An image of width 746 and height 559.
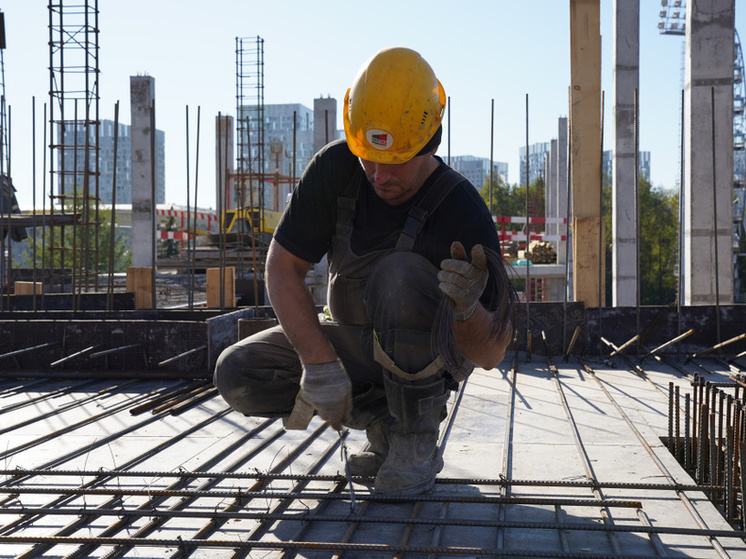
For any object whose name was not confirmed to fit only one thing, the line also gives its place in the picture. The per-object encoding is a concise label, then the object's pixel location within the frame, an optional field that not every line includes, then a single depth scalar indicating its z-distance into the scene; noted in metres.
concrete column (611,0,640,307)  11.38
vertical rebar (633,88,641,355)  6.41
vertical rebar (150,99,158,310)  8.05
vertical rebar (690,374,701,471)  3.59
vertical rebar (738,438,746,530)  2.37
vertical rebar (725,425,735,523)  2.63
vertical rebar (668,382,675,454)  3.76
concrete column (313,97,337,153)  14.21
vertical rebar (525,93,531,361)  6.36
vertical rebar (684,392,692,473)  3.47
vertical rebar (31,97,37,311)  9.68
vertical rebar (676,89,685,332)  6.60
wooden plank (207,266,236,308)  8.20
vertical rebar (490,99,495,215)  7.49
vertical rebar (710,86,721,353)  6.50
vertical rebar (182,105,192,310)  8.73
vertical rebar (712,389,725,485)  3.15
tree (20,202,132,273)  31.04
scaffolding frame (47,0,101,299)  14.51
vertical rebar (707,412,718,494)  3.11
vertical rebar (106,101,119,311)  8.02
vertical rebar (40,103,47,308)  10.08
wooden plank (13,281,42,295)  10.44
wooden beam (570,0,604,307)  7.36
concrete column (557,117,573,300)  20.51
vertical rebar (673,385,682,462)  3.63
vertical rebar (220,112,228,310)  7.57
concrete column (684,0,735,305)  8.74
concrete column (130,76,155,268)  15.23
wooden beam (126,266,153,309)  8.48
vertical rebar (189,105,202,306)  8.61
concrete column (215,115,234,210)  21.80
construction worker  2.62
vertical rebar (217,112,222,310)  7.61
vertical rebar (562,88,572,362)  6.64
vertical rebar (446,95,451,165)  7.83
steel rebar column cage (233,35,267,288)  19.73
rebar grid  2.24
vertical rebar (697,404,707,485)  3.10
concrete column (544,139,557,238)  26.08
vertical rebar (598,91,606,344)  7.06
